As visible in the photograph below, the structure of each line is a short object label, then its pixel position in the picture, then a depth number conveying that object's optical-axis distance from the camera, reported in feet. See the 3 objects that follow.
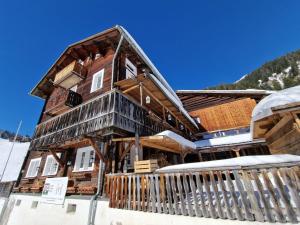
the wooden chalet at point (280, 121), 17.16
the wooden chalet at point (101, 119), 27.91
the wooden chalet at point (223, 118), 46.04
